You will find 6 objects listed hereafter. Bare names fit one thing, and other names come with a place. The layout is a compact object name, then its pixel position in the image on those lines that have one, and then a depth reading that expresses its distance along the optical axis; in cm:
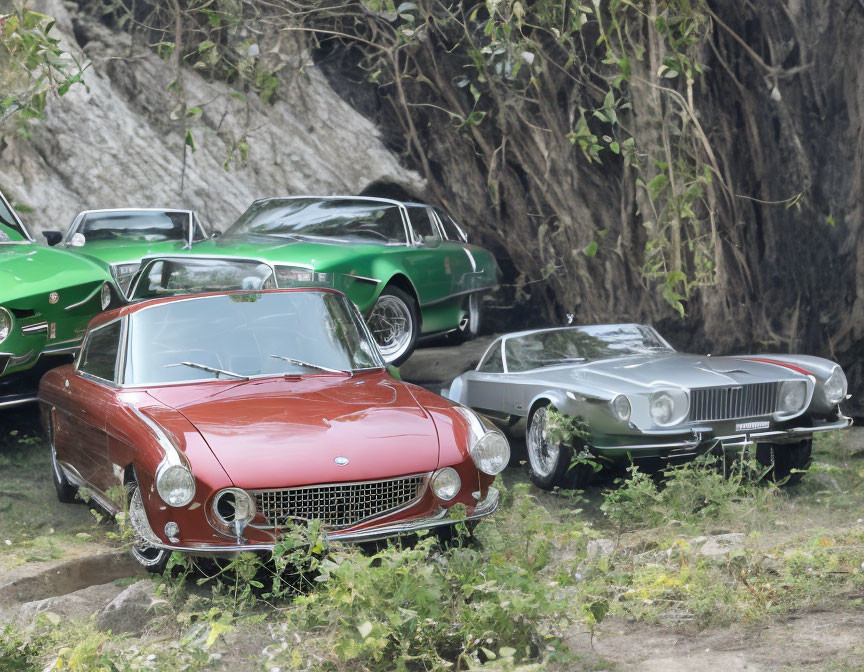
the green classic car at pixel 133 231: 1927
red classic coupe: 924
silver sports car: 1359
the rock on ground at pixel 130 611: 892
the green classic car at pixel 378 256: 1703
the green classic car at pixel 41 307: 1395
